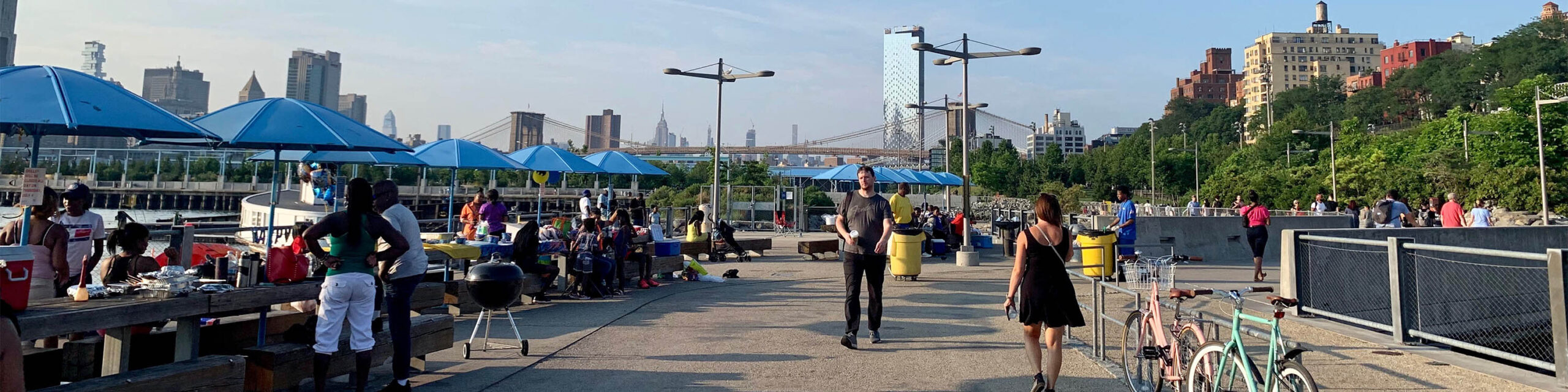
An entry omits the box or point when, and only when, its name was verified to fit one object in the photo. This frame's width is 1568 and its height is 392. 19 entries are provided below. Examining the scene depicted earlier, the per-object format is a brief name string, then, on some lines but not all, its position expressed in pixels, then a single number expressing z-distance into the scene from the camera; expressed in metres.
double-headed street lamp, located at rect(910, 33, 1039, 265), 17.44
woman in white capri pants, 5.39
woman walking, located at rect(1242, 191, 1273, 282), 14.74
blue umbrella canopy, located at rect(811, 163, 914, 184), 29.20
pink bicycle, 5.54
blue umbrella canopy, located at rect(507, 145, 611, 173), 18.34
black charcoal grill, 7.05
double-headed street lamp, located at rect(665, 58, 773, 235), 26.34
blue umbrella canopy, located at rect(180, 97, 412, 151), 8.11
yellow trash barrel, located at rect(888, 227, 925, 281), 13.93
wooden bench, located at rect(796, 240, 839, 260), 18.98
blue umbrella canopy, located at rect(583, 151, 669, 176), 20.36
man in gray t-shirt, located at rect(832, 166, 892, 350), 7.78
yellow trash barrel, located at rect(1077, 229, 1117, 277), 12.97
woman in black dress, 5.61
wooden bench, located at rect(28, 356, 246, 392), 4.26
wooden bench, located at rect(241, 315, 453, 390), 5.20
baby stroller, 18.30
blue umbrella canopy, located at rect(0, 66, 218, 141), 5.75
